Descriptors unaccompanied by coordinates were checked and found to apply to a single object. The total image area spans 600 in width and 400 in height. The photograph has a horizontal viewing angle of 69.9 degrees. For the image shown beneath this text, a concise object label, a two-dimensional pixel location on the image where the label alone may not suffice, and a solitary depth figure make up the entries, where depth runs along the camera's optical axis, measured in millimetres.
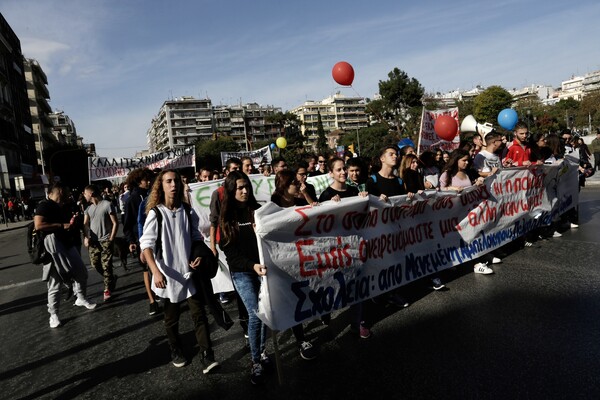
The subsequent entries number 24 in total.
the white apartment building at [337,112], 147750
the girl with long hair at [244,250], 3490
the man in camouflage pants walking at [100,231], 6516
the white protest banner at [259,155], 16281
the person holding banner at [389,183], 4788
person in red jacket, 6973
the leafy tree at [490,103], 76938
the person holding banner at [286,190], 4132
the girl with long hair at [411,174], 5113
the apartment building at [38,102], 69125
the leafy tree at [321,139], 102312
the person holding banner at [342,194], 4102
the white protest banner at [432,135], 9945
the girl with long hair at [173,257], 3635
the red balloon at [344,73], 10930
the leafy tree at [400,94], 65812
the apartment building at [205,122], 136625
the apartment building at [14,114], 44406
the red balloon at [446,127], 10023
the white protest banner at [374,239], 3529
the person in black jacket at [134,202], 6133
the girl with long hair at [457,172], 5688
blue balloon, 9774
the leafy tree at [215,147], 86744
